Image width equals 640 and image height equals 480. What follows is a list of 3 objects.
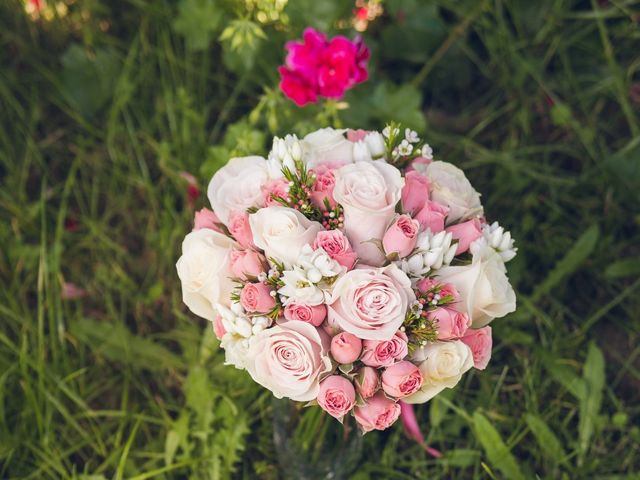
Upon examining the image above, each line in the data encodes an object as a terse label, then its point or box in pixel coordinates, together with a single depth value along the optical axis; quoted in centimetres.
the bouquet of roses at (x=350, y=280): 106
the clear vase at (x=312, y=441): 148
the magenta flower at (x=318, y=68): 151
